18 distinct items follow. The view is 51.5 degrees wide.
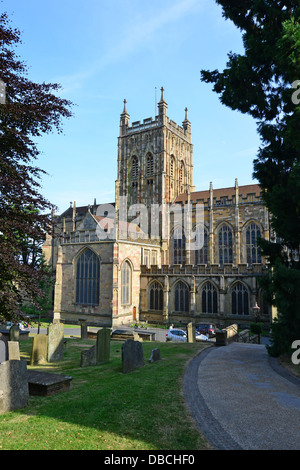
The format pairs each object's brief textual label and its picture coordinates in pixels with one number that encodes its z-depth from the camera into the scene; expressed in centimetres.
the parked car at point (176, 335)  2257
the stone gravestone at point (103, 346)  1221
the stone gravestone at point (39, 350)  1273
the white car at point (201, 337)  2269
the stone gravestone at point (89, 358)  1187
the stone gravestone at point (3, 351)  1052
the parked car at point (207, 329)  2481
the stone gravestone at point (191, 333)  1866
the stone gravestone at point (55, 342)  1321
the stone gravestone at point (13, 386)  687
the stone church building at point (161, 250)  2916
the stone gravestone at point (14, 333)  1645
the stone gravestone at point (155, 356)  1198
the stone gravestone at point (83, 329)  2117
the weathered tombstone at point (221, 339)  1631
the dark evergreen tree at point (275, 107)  956
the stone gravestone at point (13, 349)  955
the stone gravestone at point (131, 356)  1047
